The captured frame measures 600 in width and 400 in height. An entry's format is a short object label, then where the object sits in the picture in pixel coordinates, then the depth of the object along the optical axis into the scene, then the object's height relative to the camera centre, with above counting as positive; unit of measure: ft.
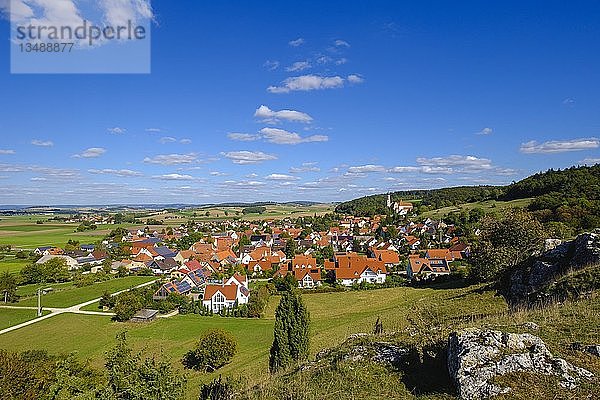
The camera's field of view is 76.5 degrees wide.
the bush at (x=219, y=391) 32.01 -16.47
